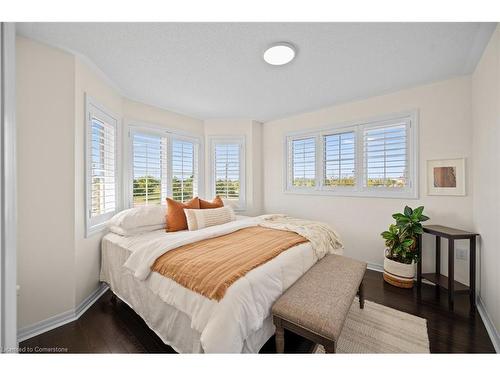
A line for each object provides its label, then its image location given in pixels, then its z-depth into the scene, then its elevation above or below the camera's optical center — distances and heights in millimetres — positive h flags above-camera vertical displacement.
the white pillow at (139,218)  2103 -367
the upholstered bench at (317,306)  1097 -733
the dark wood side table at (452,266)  1877 -762
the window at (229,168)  3654 +320
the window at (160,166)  2789 +302
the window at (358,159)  2541 +392
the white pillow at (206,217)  2387 -403
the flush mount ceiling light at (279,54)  1644 +1154
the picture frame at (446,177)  2182 +109
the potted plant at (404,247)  2230 -693
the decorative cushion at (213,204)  2801 -263
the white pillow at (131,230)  2082 -489
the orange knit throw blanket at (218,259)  1195 -534
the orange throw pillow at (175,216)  2359 -376
